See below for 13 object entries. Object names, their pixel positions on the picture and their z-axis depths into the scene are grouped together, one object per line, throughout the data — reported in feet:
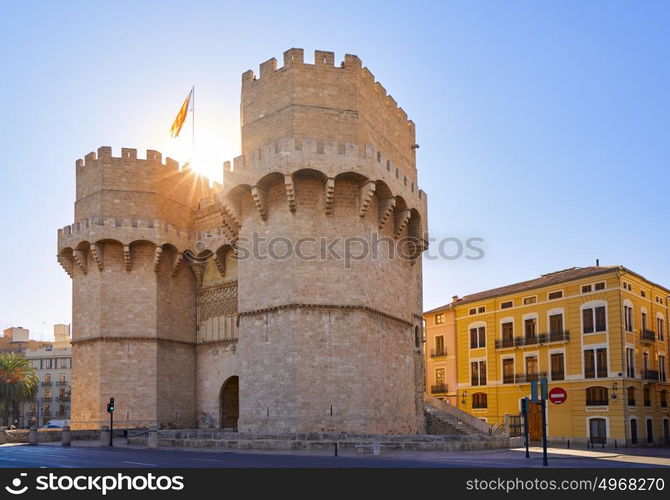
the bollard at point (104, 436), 99.76
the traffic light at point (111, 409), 102.01
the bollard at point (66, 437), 104.17
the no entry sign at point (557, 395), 61.93
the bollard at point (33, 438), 108.94
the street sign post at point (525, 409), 74.02
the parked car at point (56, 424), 180.65
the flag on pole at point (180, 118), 127.95
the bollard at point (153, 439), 95.40
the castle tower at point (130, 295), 117.08
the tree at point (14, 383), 200.85
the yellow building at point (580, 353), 127.54
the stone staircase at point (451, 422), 108.88
